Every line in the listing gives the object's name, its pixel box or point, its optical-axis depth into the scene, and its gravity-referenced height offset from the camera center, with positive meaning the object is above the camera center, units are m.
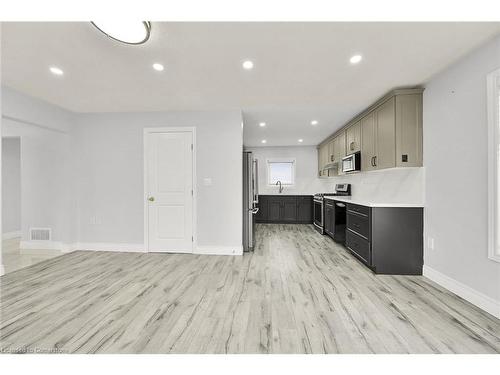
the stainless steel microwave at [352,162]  4.06 +0.47
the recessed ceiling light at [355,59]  2.18 +1.32
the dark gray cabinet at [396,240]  2.86 -0.72
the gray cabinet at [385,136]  3.00 +0.74
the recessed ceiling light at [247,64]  2.29 +1.32
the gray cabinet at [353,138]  4.05 +0.96
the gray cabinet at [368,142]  3.53 +0.77
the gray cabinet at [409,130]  2.89 +0.76
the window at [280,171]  7.28 +0.52
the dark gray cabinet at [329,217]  4.55 -0.69
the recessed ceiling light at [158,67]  2.36 +1.33
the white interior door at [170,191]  3.81 -0.08
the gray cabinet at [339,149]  4.85 +0.88
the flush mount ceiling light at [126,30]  1.63 +1.23
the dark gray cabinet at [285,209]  6.74 -0.71
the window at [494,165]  1.93 +0.19
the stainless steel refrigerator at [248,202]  3.93 -0.29
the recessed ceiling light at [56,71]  2.44 +1.33
